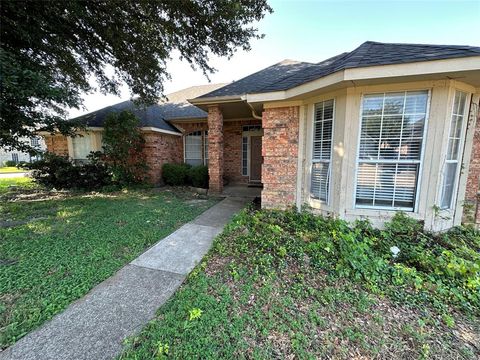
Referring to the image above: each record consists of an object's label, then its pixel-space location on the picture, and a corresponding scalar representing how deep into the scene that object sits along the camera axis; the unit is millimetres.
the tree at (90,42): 4254
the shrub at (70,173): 8164
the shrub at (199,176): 8203
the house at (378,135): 3359
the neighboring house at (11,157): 25688
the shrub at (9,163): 24002
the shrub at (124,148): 7746
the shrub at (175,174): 8811
